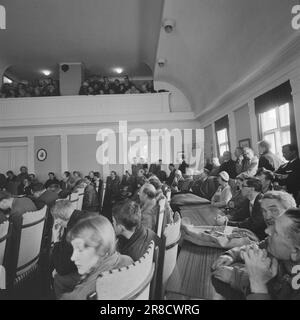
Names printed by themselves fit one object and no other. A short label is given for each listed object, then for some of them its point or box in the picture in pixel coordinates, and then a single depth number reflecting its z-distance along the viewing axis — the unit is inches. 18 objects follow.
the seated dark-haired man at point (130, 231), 37.6
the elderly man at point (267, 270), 24.6
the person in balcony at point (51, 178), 221.9
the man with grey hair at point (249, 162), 97.7
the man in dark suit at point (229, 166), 133.6
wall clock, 247.6
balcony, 239.6
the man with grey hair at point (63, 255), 38.2
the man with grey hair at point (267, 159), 98.2
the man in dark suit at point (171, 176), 191.9
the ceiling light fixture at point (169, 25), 148.0
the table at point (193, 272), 27.7
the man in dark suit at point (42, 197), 72.1
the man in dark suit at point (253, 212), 51.4
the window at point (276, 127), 114.6
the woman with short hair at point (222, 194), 84.3
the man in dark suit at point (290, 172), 75.7
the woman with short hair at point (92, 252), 27.2
